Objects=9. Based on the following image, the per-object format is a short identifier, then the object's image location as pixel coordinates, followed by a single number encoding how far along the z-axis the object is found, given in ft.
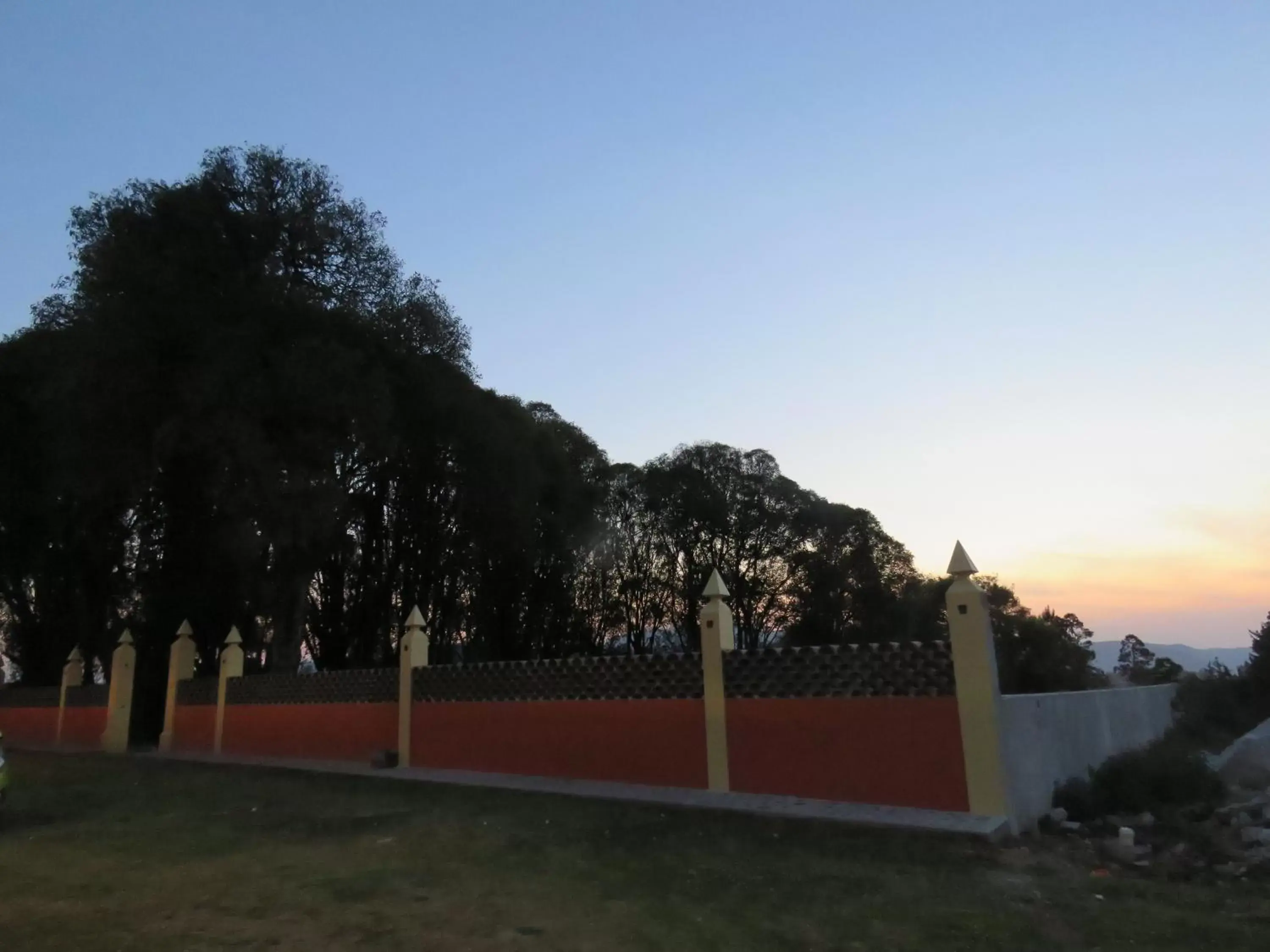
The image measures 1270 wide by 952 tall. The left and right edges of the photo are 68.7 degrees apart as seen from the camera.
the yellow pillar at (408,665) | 43.29
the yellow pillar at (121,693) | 63.10
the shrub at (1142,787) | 26.18
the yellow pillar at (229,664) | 55.88
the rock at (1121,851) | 21.08
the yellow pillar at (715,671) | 29.89
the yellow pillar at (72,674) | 70.49
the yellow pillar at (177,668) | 60.18
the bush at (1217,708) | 49.44
